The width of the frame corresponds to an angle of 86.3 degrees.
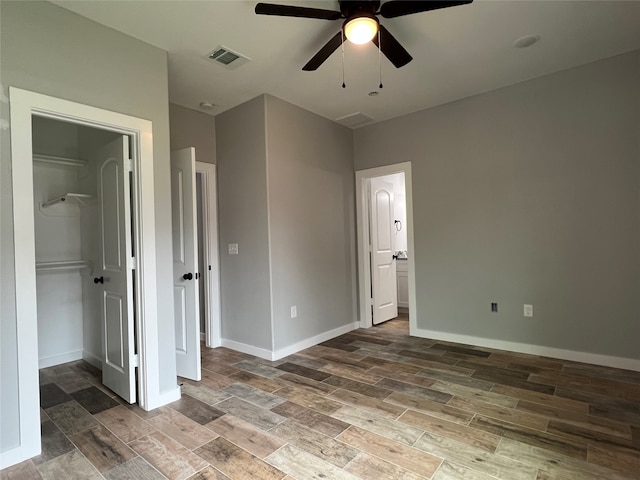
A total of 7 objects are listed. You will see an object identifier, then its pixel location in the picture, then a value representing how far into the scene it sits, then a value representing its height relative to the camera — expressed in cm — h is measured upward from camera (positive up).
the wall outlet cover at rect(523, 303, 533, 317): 354 -81
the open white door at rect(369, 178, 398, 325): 496 -23
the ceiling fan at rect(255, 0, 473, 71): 192 +131
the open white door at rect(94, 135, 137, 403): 260 -20
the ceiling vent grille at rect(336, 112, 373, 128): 432 +155
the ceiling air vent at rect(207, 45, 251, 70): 278 +156
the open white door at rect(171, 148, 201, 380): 309 -19
